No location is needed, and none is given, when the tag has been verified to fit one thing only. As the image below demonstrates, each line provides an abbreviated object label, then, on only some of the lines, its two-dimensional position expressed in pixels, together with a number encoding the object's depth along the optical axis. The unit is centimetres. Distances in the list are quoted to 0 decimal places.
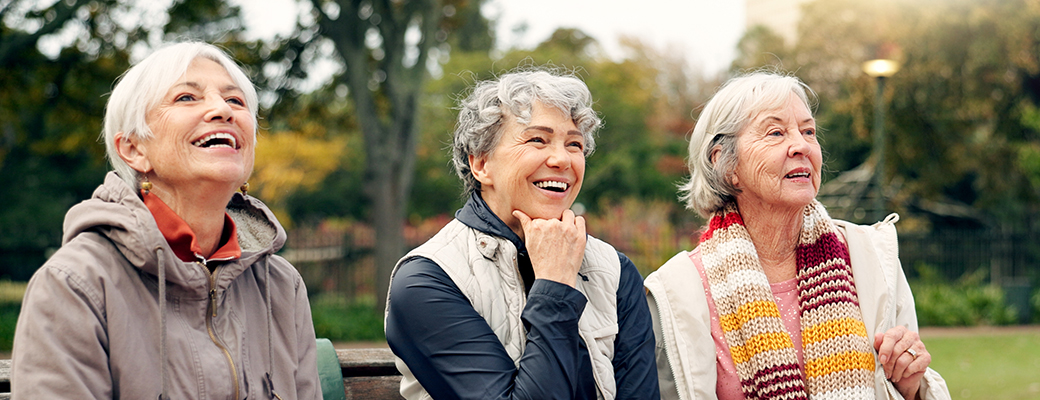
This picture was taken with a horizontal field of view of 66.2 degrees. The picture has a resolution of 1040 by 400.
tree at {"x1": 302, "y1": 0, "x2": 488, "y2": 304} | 1198
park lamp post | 1191
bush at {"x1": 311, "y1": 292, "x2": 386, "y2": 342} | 1123
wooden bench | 276
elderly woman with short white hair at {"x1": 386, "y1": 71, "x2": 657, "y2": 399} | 208
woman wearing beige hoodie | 174
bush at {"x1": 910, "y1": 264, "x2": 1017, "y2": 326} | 1280
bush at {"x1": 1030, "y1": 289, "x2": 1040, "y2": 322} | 1322
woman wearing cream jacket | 257
